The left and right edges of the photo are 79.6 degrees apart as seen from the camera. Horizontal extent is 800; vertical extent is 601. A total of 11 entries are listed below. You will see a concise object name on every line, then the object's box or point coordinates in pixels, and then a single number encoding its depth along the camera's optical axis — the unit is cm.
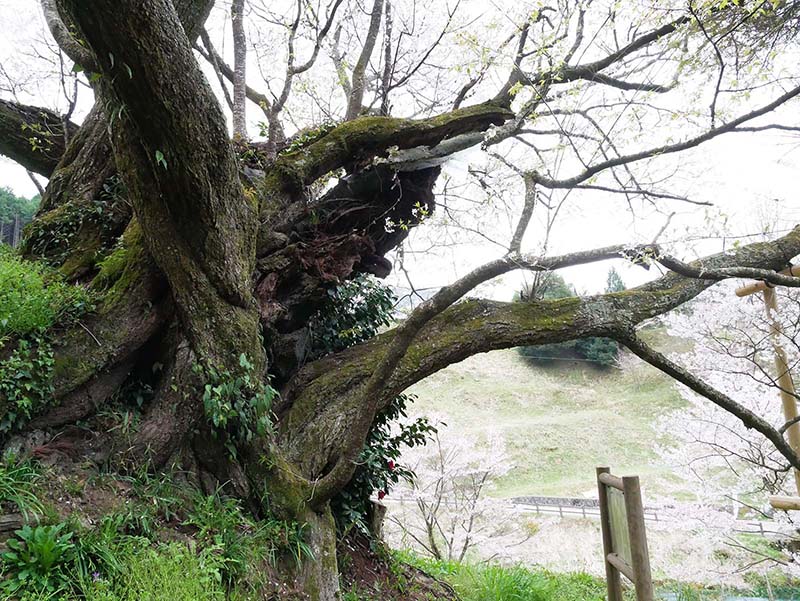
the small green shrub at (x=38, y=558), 168
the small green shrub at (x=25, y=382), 221
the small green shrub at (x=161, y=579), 172
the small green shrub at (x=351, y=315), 393
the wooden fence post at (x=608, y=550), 398
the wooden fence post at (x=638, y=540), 330
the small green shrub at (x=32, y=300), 239
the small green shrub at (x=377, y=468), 359
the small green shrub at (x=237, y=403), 241
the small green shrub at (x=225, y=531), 217
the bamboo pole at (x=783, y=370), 419
